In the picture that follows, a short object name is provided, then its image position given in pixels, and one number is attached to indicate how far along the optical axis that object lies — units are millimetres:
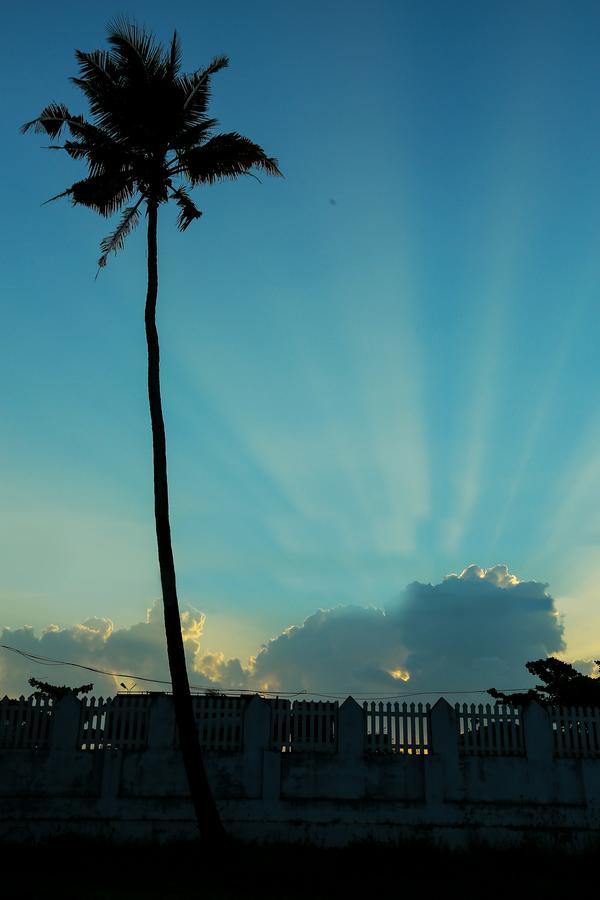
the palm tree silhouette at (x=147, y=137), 19656
